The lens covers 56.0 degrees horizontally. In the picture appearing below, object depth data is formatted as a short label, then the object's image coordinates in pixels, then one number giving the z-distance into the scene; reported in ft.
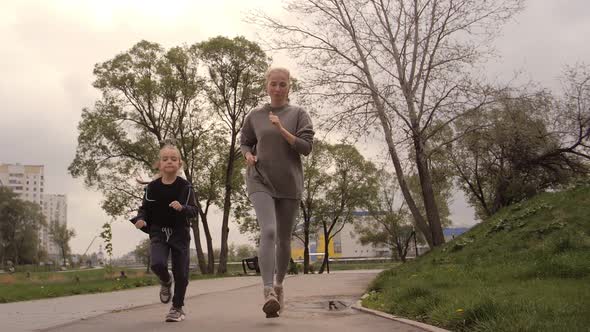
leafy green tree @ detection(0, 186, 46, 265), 254.88
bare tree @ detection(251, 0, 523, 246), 55.77
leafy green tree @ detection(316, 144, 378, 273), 159.33
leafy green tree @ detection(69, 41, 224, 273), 100.99
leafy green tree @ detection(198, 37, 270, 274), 102.06
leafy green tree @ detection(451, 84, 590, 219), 55.62
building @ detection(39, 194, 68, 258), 569.64
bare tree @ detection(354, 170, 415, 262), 185.17
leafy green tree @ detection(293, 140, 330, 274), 155.33
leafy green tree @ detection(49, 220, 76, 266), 333.70
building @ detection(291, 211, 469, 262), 388.57
